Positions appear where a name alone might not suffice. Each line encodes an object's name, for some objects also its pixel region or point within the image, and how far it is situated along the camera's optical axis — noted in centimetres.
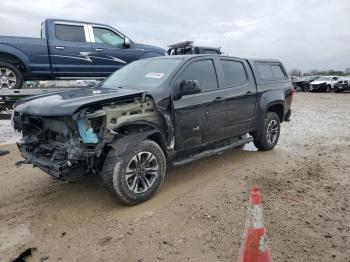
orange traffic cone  270
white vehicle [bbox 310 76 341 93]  3099
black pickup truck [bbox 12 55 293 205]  399
